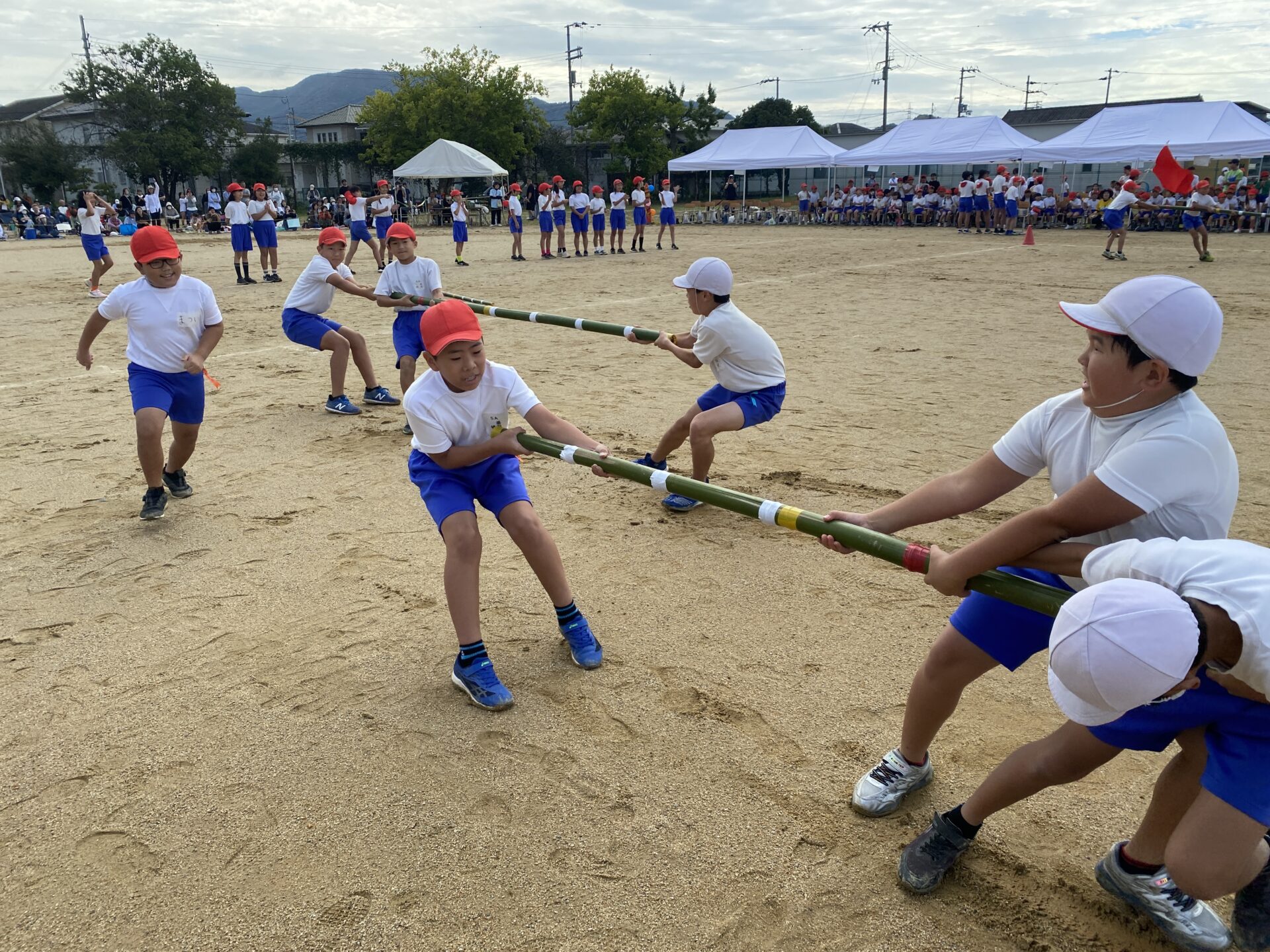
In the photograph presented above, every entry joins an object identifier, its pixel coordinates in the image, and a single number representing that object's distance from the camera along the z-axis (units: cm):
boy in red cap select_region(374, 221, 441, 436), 724
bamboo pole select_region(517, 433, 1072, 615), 214
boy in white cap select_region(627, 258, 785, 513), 505
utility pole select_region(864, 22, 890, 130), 6194
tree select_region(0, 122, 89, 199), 4572
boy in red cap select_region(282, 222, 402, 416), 752
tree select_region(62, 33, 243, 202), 4794
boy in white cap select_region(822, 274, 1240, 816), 194
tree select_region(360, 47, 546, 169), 4434
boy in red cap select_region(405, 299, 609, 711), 335
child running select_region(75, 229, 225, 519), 521
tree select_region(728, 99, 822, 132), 6344
